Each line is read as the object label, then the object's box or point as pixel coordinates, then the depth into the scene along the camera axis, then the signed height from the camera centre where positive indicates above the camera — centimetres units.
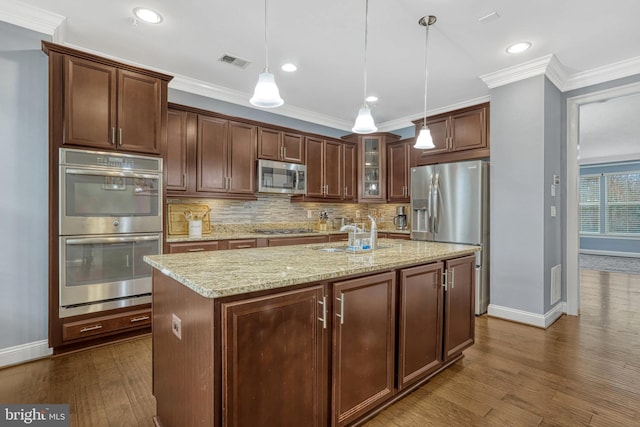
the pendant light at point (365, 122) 233 +66
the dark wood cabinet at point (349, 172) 520 +67
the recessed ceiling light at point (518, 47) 292 +155
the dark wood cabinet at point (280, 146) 424 +93
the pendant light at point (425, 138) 261 +64
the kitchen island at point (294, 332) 121 -58
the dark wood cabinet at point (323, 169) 479 +68
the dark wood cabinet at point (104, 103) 253 +95
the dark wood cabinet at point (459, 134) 385 +99
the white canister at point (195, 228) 357 -18
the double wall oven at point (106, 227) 256 -13
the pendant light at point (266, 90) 194 +75
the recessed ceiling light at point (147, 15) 245 +157
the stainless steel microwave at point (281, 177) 421 +48
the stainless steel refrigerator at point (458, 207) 371 +5
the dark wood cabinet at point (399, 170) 499 +68
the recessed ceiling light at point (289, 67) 333 +155
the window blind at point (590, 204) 889 +22
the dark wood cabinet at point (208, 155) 354 +68
